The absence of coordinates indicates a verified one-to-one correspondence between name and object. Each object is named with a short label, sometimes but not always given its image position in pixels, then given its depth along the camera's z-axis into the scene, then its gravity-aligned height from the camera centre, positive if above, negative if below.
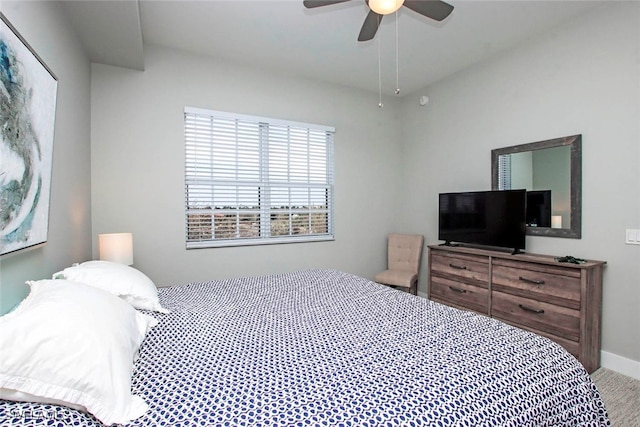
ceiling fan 1.92 +1.32
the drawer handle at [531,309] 2.59 -0.84
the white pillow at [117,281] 1.59 -0.38
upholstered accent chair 3.82 -0.69
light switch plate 2.34 -0.19
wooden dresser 2.37 -0.73
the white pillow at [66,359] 0.80 -0.41
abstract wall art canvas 1.20 +0.30
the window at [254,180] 3.29 +0.36
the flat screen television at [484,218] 2.95 -0.08
